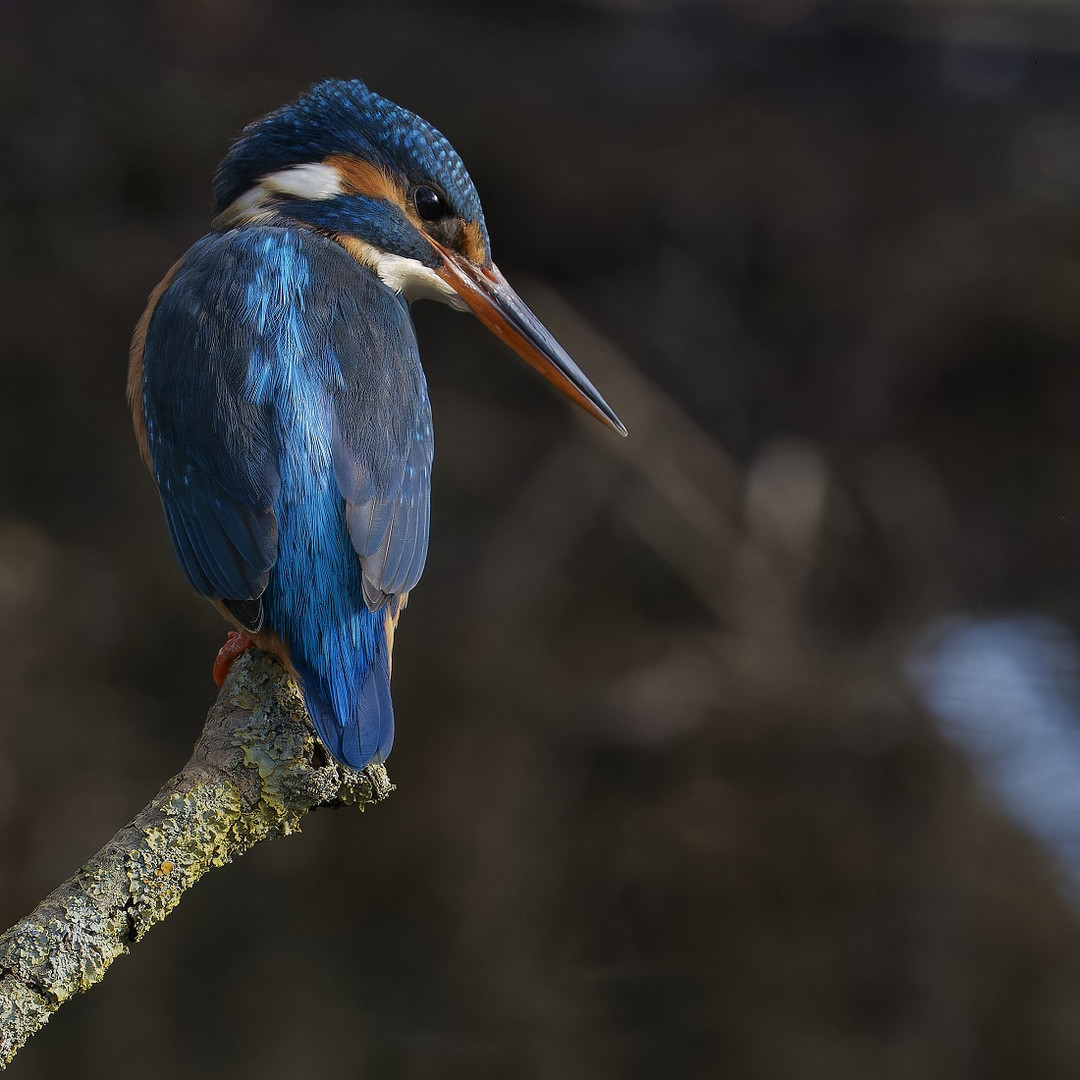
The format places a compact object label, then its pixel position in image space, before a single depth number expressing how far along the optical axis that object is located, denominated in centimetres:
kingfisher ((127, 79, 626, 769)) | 492
